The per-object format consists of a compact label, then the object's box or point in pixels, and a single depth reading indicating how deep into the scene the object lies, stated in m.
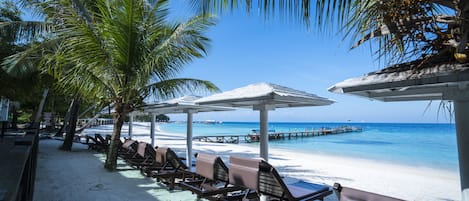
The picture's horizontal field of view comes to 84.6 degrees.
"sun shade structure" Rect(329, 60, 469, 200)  1.62
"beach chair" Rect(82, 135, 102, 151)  10.80
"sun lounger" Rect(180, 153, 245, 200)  4.12
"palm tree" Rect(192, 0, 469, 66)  1.19
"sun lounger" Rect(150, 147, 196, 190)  5.25
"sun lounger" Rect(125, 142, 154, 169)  6.71
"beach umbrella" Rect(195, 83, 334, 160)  3.70
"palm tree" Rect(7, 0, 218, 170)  5.79
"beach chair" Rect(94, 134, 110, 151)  10.37
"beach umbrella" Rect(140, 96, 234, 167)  6.35
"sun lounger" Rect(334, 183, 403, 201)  2.34
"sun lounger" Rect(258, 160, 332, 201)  3.53
